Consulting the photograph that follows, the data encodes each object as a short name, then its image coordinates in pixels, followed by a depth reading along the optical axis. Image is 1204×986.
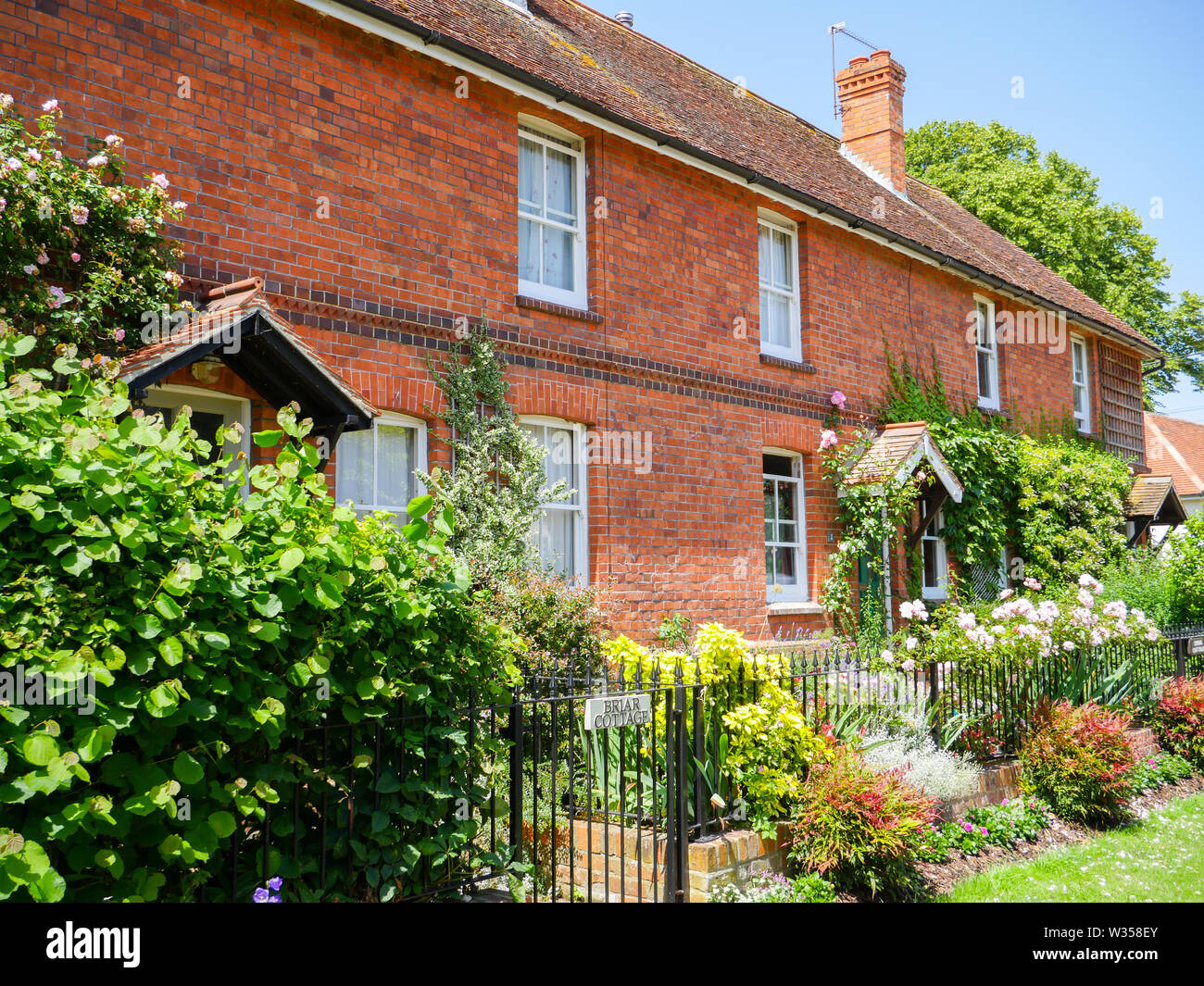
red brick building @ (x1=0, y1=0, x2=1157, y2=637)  7.75
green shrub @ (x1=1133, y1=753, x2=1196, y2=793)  9.45
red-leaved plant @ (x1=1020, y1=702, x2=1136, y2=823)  8.34
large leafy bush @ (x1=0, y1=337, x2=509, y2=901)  2.89
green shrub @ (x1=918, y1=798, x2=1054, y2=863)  7.29
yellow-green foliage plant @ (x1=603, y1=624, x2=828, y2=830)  6.17
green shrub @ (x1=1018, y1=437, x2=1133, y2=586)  16.36
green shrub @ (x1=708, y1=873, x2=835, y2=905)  5.72
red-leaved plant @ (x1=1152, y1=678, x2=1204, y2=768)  10.49
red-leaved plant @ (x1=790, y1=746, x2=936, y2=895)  6.02
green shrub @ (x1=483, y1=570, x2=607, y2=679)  8.27
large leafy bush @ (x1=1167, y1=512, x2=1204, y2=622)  14.12
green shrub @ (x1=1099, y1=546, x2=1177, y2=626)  14.34
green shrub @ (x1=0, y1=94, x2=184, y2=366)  6.03
